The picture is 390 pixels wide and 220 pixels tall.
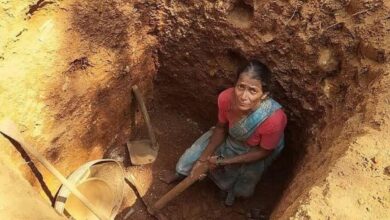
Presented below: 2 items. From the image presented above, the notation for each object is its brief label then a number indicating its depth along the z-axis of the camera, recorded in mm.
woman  2641
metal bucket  2893
